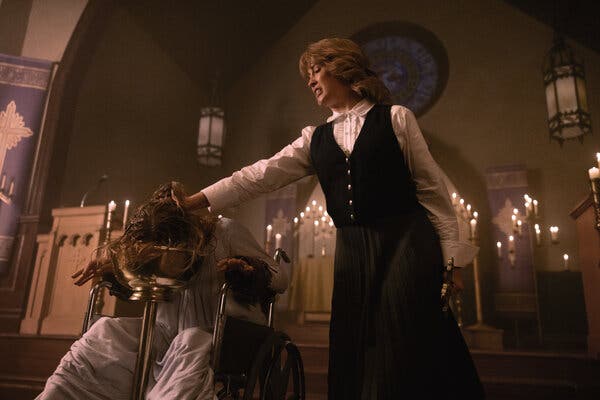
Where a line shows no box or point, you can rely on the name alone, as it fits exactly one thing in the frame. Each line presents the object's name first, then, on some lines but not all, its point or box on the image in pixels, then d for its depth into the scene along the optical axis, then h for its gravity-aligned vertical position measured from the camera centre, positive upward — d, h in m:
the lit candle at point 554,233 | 5.70 +0.91
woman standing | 1.33 +0.22
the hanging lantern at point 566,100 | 5.62 +2.37
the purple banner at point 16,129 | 4.93 +1.62
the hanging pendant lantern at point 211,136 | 7.18 +2.30
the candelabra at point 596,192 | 3.10 +0.74
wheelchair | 1.53 -0.16
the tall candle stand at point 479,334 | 4.80 -0.21
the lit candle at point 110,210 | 3.64 +0.62
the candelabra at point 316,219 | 7.16 +1.23
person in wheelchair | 1.43 -0.08
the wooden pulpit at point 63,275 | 3.98 +0.16
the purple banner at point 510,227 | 6.47 +1.12
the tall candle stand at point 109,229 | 3.63 +0.47
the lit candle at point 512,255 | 5.26 +0.66
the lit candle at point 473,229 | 4.64 +0.76
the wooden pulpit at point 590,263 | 3.52 +0.37
